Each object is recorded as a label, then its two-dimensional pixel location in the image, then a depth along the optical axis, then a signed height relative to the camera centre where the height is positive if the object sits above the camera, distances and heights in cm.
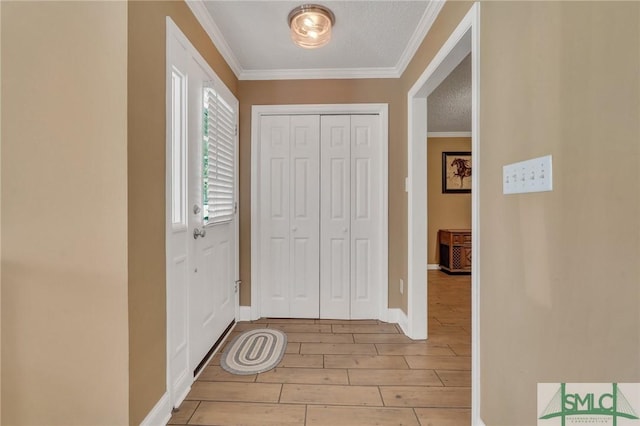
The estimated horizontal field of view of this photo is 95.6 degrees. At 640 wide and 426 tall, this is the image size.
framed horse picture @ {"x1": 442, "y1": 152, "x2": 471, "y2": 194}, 536 +75
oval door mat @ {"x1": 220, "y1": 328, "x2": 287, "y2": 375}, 202 -108
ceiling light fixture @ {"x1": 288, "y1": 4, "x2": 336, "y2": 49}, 189 +126
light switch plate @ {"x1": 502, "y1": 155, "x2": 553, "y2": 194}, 97 +13
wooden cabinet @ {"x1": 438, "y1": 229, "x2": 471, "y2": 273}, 485 -65
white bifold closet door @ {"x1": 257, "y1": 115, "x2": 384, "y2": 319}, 287 -4
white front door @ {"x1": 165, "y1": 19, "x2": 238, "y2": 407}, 159 -2
